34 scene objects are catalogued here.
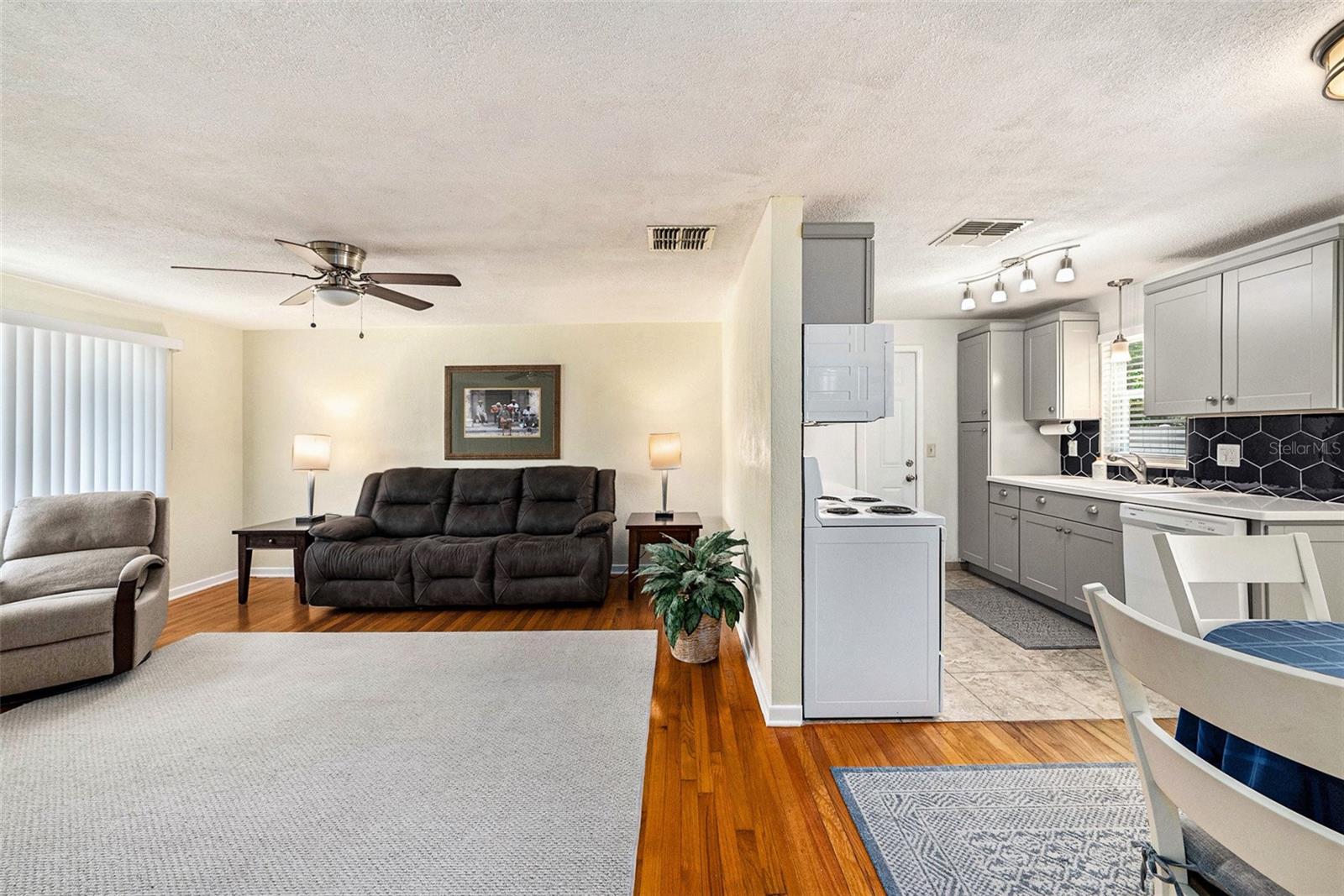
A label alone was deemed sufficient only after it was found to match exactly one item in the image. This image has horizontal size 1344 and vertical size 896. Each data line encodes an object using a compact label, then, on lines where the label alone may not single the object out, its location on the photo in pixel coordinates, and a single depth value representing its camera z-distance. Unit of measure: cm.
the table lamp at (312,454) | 476
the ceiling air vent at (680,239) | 286
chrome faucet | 387
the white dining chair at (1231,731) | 59
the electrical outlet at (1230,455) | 334
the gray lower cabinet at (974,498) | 479
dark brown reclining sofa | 418
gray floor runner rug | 345
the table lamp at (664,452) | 485
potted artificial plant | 301
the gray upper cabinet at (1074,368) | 429
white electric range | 249
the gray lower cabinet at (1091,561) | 336
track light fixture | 308
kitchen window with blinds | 380
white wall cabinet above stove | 250
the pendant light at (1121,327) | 384
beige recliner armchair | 267
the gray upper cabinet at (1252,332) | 256
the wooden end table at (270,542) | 432
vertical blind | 358
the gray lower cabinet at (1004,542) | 440
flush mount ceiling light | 148
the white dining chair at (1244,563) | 149
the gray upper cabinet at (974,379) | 478
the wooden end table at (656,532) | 432
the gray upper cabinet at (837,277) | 256
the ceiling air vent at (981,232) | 279
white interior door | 526
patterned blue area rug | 159
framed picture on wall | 534
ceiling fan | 291
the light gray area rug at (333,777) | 164
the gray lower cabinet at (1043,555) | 386
